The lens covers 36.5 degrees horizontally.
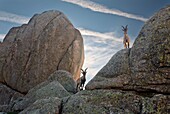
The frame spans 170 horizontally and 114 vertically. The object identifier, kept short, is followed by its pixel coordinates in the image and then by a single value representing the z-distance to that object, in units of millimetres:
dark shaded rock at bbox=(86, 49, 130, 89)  19391
